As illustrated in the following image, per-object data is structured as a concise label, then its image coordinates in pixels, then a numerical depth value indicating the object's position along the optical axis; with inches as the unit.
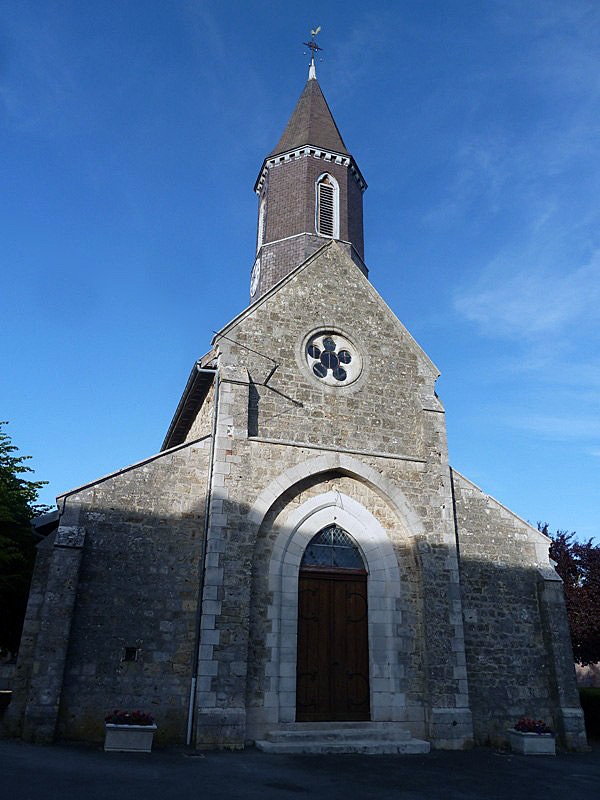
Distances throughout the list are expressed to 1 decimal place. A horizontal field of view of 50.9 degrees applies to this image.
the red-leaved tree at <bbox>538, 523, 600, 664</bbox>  753.6
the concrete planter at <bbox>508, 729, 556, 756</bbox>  458.3
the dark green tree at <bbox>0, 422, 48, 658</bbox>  597.0
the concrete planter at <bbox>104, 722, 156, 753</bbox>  384.2
